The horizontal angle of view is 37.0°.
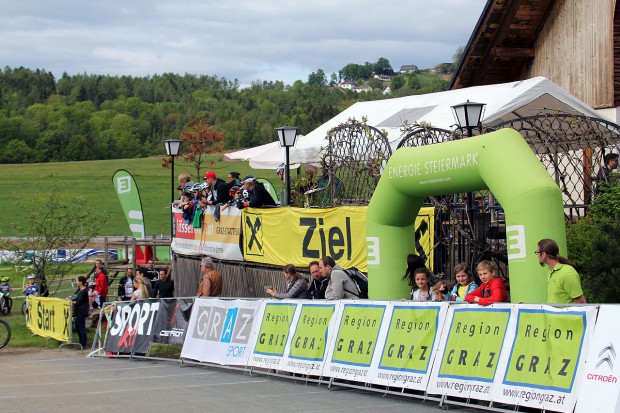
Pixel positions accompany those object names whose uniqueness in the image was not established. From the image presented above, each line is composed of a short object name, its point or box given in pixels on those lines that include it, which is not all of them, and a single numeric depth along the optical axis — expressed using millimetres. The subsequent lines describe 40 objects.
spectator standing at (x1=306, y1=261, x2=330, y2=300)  13688
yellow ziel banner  15242
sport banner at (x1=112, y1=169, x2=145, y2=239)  28125
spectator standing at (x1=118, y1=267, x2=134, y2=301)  25391
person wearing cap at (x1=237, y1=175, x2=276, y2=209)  19031
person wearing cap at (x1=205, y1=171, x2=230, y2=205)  19984
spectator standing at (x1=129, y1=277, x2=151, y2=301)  20188
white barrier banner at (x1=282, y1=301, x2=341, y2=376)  11992
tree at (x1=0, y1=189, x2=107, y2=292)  30391
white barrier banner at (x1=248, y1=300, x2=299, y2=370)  12750
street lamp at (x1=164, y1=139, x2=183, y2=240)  24719
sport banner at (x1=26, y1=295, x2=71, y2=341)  22383
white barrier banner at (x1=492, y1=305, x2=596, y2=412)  8711
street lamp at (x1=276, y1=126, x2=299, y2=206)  18391
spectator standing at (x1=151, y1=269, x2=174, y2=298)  21281
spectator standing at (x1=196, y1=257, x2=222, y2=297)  16938
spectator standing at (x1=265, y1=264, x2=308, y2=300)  14064
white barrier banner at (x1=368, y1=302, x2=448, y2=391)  10430
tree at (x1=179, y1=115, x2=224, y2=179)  43812
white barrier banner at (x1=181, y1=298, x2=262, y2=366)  13602
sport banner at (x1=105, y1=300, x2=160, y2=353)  16656
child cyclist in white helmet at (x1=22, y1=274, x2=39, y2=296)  30750
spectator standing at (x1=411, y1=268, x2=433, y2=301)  11977
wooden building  20547
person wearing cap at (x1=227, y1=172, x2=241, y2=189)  20297
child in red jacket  10414
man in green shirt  9656
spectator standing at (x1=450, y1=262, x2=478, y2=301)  11555
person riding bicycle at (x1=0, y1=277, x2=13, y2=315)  30766
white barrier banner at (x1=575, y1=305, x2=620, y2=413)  8178
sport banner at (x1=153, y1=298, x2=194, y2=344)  15578
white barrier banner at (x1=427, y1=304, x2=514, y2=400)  9617
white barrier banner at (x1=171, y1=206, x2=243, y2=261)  19750
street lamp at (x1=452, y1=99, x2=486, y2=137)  13922
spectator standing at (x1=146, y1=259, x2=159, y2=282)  26562
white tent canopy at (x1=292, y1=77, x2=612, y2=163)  17953
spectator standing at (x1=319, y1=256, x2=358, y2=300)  12844
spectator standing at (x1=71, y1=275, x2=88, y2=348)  21611
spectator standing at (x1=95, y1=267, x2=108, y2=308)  25688
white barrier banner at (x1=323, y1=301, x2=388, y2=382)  11273
